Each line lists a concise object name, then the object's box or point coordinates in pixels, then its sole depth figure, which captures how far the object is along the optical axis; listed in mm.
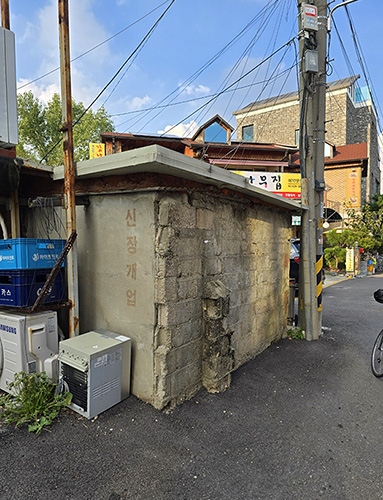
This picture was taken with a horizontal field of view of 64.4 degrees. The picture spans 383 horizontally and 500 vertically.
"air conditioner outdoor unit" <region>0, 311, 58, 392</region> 3139
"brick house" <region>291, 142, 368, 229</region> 21859
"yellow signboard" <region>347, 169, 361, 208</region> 21791
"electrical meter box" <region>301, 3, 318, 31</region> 5121
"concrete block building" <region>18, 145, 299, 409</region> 3127
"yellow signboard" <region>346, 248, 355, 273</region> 17234
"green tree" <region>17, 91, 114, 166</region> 24781
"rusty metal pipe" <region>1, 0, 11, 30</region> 3780
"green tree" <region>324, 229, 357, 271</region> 17891
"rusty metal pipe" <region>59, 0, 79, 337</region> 3354
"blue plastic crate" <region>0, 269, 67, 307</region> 3189
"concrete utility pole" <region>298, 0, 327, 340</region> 5441
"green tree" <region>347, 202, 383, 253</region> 18359
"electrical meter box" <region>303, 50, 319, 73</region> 5242
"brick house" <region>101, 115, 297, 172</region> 16562
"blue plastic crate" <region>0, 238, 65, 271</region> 3205
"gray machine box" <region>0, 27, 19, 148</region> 3197
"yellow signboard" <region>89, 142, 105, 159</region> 16453
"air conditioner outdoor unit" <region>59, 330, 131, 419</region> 2910
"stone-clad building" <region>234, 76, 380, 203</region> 27375
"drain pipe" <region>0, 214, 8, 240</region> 3925
